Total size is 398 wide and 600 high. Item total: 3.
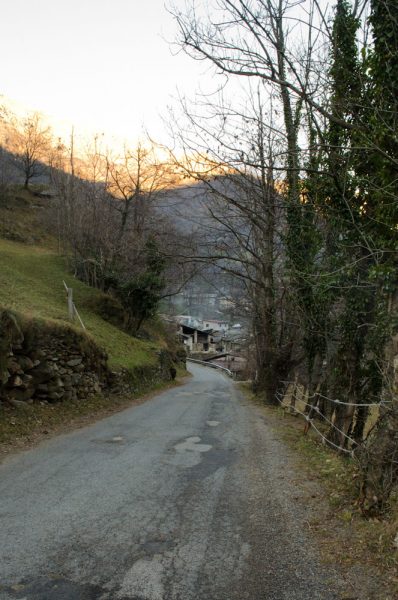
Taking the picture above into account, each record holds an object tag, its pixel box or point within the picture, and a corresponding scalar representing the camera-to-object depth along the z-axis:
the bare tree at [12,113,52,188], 47.88
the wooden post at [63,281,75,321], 18.33
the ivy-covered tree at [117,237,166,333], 26.12
